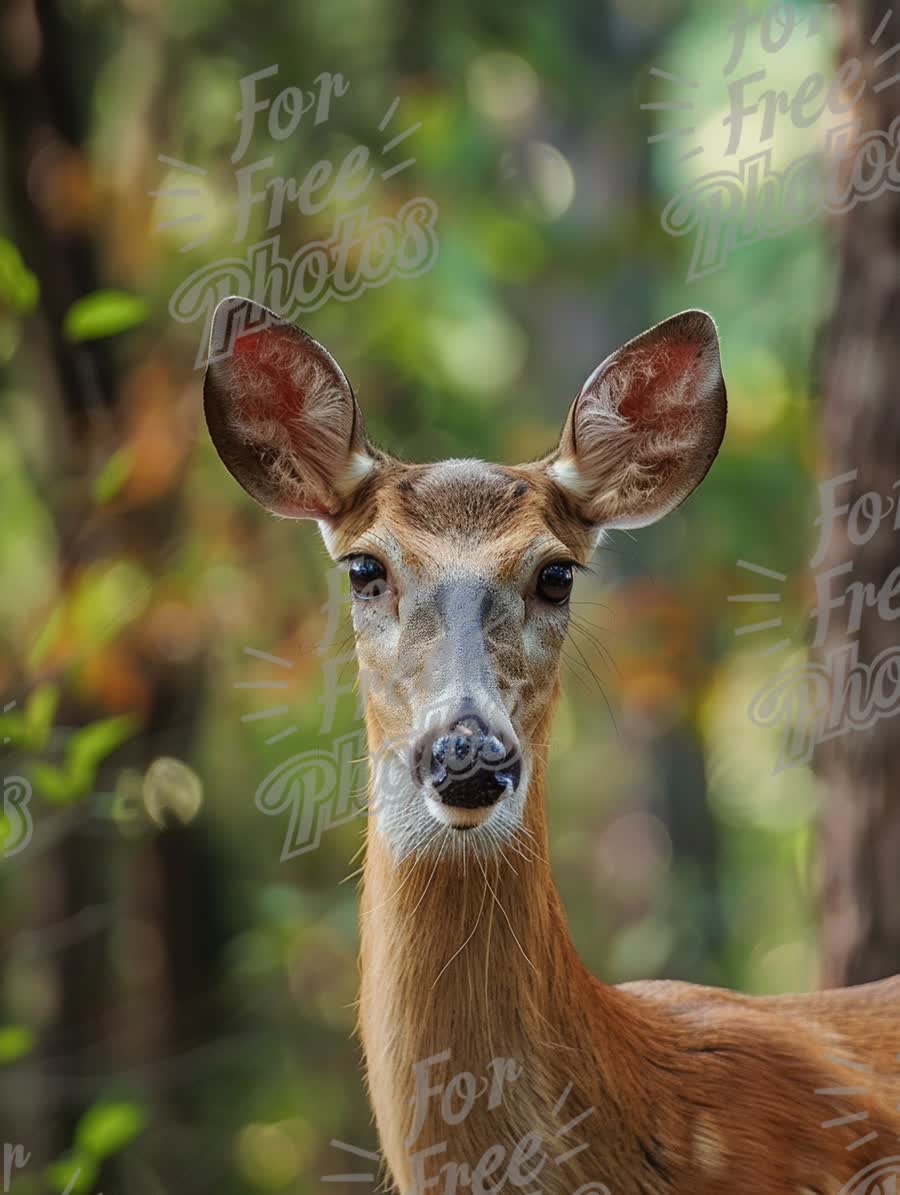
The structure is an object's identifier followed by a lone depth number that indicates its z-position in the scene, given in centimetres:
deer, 721
